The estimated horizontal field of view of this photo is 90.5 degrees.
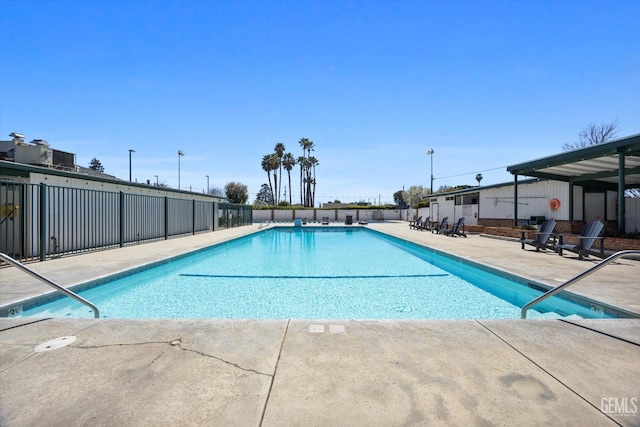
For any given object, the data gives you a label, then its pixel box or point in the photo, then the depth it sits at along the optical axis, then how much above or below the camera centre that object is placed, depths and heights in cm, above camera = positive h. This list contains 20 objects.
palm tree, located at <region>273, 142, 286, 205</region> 4853 +876
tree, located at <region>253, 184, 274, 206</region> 6350 +283
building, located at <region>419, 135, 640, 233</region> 906 +85
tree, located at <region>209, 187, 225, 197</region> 5606 +360
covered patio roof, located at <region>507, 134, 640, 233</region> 848 +153
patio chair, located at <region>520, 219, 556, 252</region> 899 -77
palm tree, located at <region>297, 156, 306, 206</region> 4906 +705
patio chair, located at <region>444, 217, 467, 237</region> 1484 -99
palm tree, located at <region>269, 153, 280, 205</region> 4772 +662
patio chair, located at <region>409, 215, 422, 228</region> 2072 -94
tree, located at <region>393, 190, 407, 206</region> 6006 +279
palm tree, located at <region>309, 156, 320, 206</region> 4891 +646
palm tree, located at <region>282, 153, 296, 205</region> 4882 +744
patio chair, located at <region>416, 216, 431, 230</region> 1931 -92
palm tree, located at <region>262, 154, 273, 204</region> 4788 +696
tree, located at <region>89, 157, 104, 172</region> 7194 +1032
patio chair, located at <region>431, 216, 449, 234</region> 1625 -89
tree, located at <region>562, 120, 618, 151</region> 2485 +626
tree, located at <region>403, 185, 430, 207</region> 5106 +284
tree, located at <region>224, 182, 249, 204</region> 5084 +288
